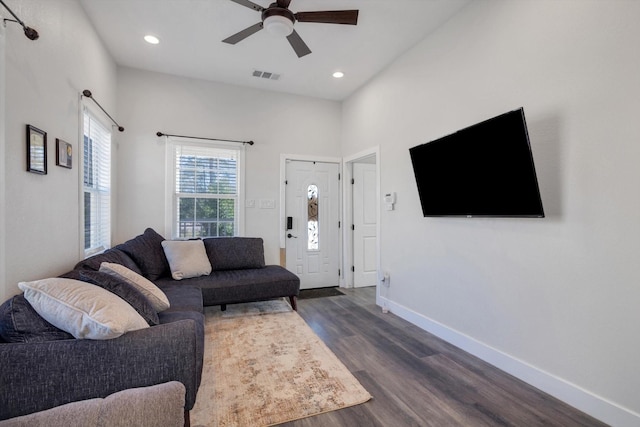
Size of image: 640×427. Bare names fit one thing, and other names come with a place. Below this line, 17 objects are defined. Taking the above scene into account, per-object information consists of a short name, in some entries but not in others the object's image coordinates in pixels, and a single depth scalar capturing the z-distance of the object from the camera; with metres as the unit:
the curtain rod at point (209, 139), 3.96
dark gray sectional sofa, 1.20
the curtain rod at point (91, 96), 2.65
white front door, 4.70
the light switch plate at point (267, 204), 4.50
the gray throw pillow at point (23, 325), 1.29
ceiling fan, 2.28
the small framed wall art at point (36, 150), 1.85
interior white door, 4.91
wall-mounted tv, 2.01
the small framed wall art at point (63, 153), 2.24
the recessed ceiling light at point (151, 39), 3.19
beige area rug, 1.80
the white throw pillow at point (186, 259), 3.31
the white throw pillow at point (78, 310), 1.30
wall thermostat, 3.64
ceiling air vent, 3.97
